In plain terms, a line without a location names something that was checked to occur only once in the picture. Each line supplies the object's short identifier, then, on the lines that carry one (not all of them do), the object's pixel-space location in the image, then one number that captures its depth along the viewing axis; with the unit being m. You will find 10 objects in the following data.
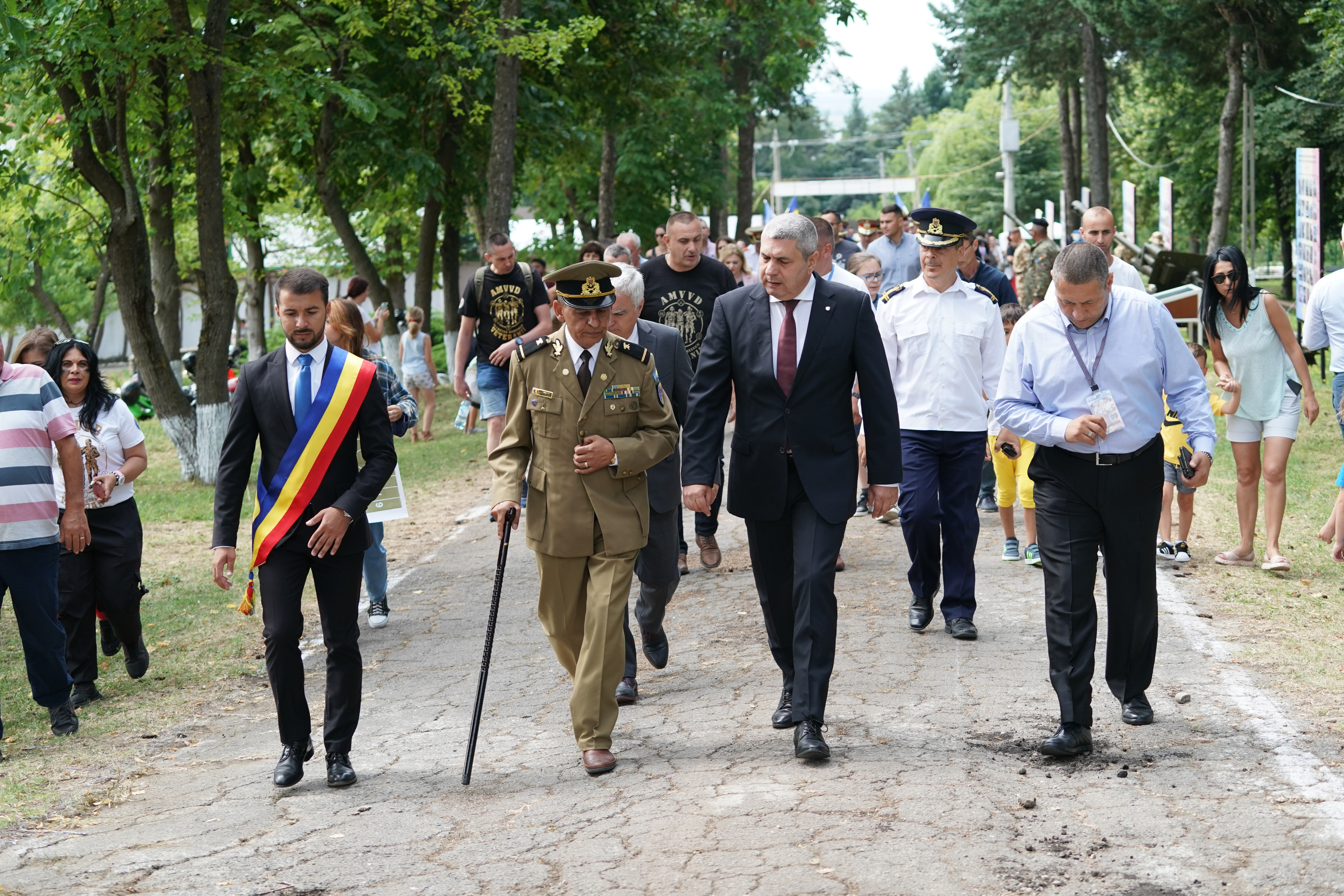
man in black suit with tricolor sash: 5.63
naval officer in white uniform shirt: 7.67
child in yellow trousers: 9.26
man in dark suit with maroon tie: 5.85
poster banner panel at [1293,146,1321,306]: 17.58
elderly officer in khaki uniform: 5.72
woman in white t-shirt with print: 7.61
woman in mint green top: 8.77
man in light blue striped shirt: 5.64
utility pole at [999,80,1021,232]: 46.59
